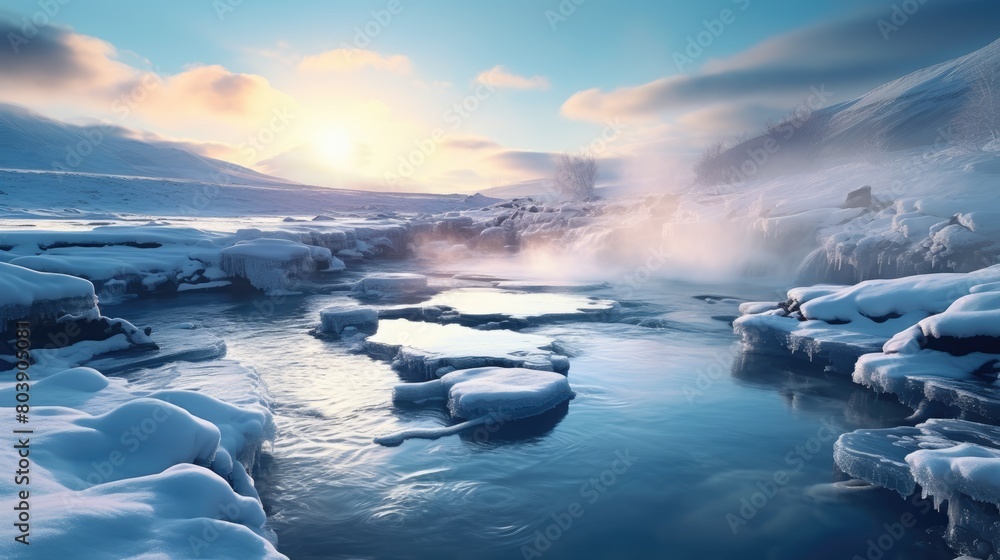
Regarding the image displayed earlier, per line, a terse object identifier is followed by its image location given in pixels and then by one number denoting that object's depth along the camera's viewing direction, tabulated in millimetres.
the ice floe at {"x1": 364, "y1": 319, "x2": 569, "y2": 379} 11281
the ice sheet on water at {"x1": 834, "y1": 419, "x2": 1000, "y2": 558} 5488
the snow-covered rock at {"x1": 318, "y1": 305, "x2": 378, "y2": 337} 15414
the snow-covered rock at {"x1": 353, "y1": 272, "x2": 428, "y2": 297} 21906
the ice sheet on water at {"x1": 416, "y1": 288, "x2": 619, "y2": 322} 17047
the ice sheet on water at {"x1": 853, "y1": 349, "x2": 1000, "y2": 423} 8391
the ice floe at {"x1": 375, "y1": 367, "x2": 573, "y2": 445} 9195
